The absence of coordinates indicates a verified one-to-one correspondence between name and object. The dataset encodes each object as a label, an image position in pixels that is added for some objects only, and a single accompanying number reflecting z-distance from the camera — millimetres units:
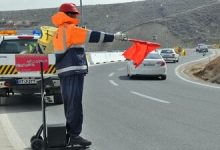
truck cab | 12719
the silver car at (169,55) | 48781
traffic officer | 6941
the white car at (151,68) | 24406
